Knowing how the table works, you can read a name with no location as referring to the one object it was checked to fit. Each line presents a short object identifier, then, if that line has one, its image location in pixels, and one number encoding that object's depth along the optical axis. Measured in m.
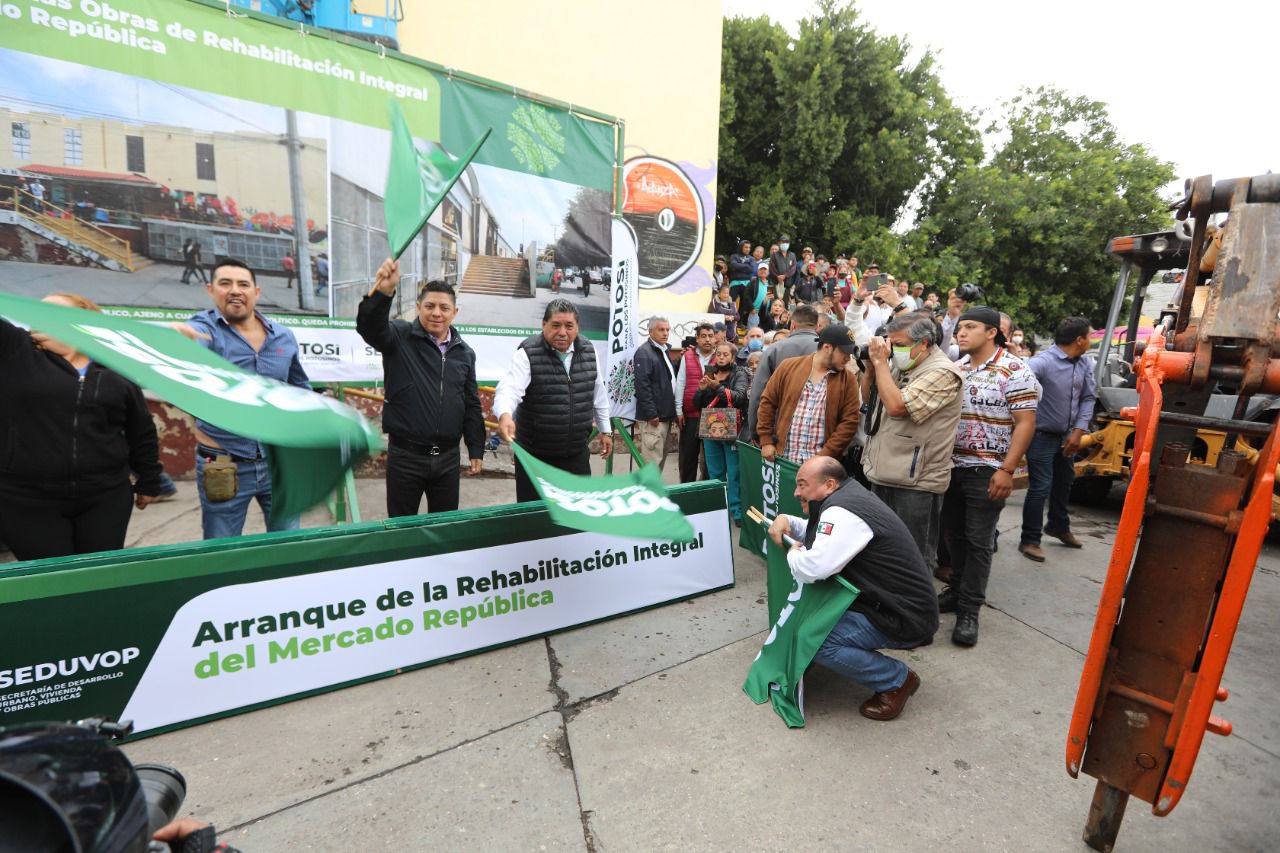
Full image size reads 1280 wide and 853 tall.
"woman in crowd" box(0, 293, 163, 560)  2.77
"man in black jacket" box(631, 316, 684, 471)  6.42
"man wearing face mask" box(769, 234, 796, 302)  13.12
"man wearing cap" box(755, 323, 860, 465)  4.32
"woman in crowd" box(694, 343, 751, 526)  5.84
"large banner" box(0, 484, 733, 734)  2.53
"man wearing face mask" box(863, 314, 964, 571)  3.56
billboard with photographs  3.67
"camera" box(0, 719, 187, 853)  0.70
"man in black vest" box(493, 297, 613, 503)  3.92
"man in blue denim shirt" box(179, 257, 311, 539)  3.37
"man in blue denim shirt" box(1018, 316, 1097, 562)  5.04
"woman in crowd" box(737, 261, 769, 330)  12.43
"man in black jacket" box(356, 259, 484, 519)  3.68
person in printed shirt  3.76
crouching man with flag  2.96
